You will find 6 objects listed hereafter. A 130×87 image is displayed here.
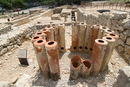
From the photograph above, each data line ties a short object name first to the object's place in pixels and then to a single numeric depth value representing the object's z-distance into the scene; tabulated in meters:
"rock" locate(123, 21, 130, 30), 5.05
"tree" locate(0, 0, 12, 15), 28.87
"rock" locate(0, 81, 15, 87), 2.74
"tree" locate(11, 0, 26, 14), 33.12
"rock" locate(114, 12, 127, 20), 5.61
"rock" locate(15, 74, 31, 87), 3.89
